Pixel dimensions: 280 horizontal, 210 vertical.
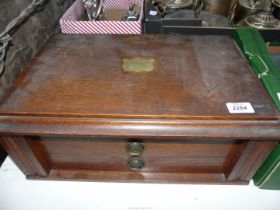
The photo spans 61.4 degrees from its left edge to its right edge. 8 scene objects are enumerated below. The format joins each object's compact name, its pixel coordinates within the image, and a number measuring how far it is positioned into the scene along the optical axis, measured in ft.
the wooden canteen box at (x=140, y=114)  1.51
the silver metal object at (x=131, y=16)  2.60
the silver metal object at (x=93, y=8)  2.61
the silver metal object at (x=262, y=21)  2.46
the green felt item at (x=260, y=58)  1.72
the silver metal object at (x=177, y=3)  2.74
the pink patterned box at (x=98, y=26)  2.38
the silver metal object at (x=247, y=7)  2.76
